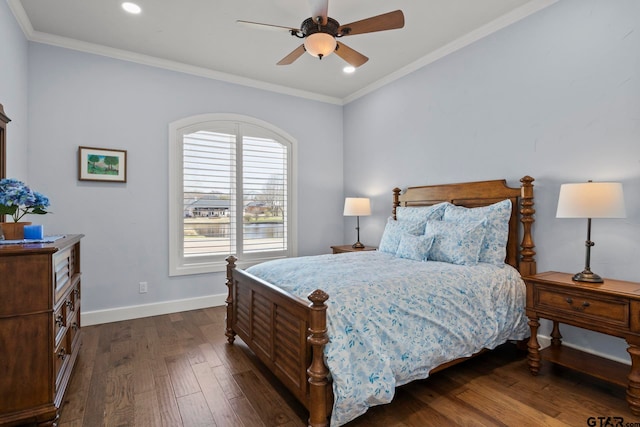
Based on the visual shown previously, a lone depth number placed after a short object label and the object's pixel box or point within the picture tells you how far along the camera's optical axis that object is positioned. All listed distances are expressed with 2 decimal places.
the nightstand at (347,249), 4.47
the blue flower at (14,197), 2.00
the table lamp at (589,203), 2.15
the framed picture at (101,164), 3.52
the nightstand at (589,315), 1.97
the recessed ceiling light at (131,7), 2.85
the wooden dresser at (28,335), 1.74
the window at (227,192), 4.07
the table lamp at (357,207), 4.52
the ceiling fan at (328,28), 2.34
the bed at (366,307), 1.78
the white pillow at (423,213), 3.44
